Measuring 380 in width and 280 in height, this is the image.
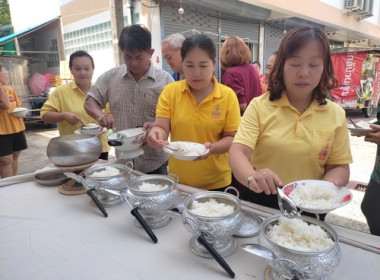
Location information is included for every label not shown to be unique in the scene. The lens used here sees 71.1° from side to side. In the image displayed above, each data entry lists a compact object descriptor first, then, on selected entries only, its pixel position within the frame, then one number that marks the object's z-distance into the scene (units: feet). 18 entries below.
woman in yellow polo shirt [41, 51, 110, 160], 8.27
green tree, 58.13
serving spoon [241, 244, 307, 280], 2.29
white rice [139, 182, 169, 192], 3.70
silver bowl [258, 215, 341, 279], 2.28
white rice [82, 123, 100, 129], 6.67
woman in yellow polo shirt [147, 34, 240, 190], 4.88
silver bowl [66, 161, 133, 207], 4.17
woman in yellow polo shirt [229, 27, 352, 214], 3.67
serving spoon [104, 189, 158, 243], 3.29
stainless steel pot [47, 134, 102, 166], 4.73
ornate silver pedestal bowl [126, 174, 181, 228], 3.43
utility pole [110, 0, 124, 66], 13.69
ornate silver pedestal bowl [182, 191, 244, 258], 2.81
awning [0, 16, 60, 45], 26.94
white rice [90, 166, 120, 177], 4.38
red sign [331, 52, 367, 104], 26.76
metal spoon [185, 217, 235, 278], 2.70
